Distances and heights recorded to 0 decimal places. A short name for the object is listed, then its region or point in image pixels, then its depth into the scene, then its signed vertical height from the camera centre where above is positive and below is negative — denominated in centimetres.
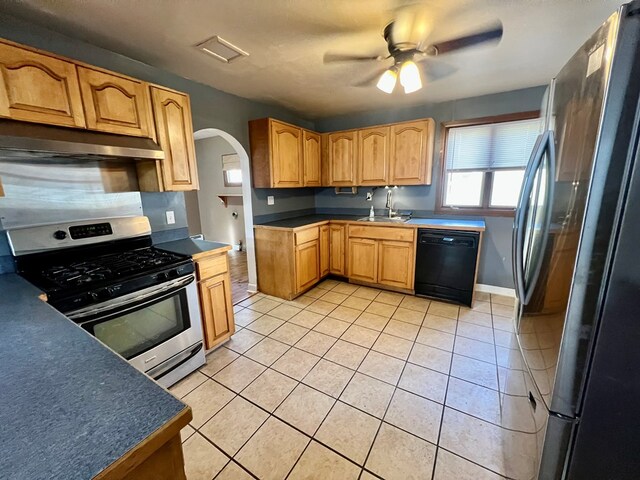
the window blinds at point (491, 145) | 301 +48
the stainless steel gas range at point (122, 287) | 142 -52
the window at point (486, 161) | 303 +29
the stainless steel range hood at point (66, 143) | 133 +27
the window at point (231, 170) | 486 +36
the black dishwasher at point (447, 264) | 290 -86
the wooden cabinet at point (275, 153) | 309 +44
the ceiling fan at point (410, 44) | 165 +96
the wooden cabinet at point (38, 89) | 134 +55
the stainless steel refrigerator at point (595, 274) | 70 -26
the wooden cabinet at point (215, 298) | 207 -86
